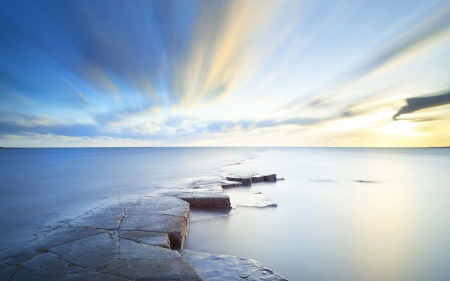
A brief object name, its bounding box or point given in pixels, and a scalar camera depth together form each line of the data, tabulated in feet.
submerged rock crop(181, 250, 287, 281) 10.85
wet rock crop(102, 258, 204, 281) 8.96
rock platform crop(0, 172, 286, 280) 9.20
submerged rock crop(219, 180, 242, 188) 34.35
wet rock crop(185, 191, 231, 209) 23.07
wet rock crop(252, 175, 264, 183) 40.24
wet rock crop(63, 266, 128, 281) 8.74
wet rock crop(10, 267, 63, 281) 8.78
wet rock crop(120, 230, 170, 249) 12.42
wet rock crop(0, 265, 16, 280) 8.90
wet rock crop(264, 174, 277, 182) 43.01
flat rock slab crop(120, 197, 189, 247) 14.15
